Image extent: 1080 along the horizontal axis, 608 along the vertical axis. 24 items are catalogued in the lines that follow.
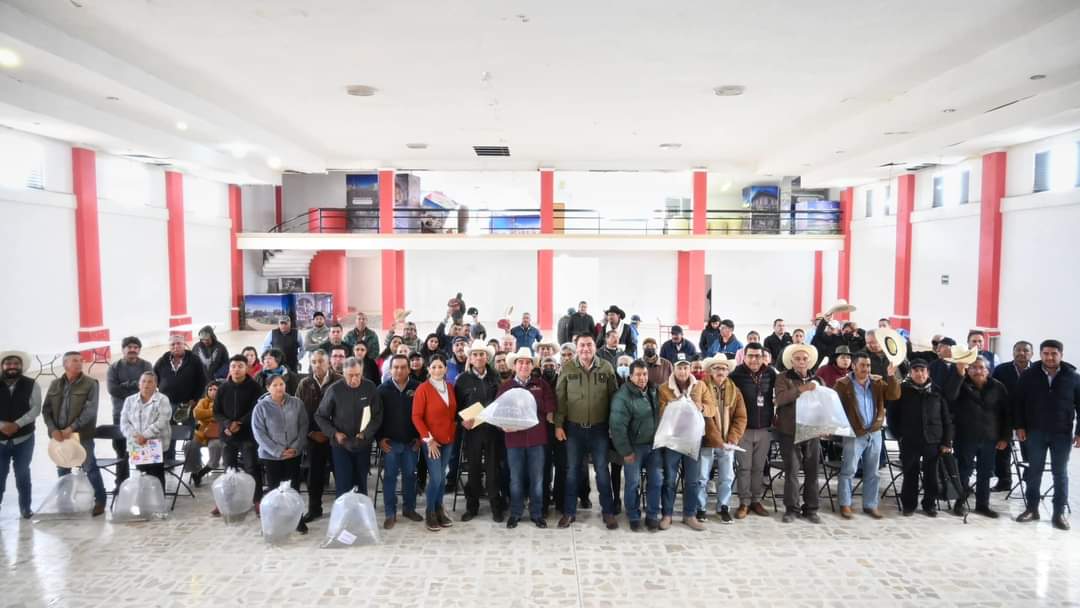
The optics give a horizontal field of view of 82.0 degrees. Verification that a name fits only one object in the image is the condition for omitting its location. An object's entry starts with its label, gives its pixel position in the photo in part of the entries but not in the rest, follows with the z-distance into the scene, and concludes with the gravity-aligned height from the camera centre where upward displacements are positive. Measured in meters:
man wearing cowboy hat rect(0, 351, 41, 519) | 5.17 -1.21
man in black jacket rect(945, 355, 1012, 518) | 5.46 -1.26
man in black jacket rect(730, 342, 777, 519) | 5.46 -1.31
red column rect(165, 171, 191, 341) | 16.94 +0.62
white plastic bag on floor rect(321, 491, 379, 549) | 4.95 -2.01
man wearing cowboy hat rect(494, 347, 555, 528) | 5.24 -1.45
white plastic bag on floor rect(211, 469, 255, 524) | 5.31 -1.90
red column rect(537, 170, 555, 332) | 18.31 +0.07
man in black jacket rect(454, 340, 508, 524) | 5.39 -1.45
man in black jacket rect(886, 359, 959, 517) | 5.43 -1.37
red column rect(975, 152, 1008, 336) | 13.06 +0.81
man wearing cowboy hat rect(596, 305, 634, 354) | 8.96 -0.76
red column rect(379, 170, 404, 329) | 18.28 +0.46
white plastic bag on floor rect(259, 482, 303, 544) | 4.93 -1.91
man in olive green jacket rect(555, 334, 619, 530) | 5.23 -1.17
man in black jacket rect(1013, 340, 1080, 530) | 5.26 -1.21
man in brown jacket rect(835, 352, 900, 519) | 5.43 -1.28
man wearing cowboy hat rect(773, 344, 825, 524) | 5.37 -1.47
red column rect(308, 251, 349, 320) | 24.47 +0.08
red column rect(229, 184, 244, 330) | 20.14 +0.69
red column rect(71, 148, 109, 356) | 13.42 +0.64
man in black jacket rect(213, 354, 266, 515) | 5.41 -1.19
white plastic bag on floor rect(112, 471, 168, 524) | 5.37 -1.97
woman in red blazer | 5.15 -1.25
